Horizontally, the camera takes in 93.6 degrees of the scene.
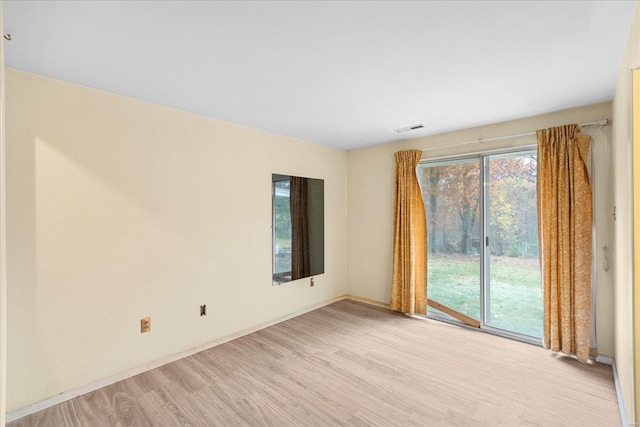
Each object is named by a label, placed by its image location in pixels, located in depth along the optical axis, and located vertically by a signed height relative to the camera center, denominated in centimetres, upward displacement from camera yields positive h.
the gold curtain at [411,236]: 382 -32
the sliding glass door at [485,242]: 312 -35
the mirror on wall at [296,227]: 366 -19
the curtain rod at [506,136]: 265 +78
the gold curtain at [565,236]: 265 -24
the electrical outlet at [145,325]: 257 -96
